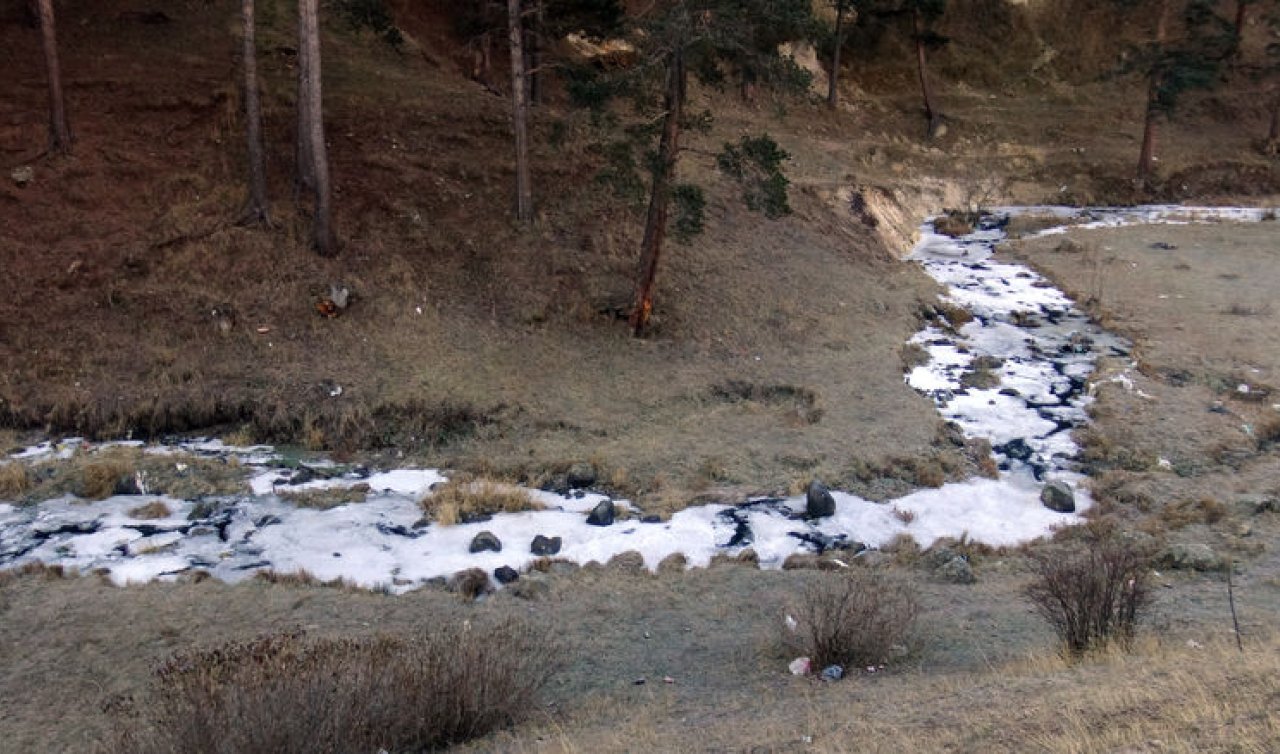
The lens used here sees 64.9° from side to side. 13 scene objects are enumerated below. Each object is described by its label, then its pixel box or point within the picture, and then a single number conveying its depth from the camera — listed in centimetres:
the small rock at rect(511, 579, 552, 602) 1096
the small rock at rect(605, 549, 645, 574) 1186
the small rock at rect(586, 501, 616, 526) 1332
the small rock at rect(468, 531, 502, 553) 1248
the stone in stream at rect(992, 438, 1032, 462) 1595
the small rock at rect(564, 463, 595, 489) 1466
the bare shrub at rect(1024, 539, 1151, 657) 830
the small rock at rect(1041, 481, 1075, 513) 1392
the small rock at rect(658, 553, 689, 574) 1187
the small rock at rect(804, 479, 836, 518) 1366
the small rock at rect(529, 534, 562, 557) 1246
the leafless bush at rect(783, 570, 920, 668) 867
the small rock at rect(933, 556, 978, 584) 1125
